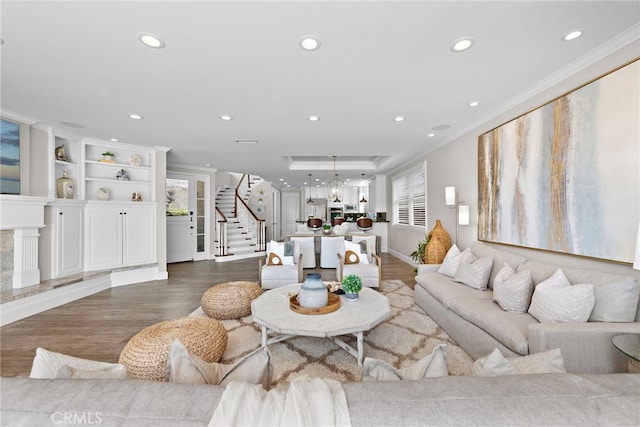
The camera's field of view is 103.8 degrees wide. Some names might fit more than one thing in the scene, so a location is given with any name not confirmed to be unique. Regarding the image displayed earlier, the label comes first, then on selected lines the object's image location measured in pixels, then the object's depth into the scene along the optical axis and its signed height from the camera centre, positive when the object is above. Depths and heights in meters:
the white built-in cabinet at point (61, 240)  3.87 -0.36
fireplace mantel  3.23 -0.13
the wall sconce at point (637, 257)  1.55 -0.28
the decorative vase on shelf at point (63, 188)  4.12 +0.49
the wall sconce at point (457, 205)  3.73 +0.15
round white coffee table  2.00 -0.89
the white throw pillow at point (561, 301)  1.80 -0.66
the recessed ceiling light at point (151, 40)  1.87 +1.35
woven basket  4.20 -0.54
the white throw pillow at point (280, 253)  4.33 -0.66
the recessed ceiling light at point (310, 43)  1.90 +1.34
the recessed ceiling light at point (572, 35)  1.88 +1.36
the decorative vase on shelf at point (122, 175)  4.82 +0.82
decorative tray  2.25 -0.85
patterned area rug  2.10 -1.28
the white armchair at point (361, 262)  4.09 -0.82
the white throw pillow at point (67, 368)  0.83 -0.52
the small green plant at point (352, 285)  2.53 -0.71
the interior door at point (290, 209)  11.98 +0.32
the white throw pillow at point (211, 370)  0.87 -0.56
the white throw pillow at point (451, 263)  3.24 -0.65
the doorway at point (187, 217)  6.73 -0.02
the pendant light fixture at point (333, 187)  10.62 +1.22
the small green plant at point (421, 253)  4.65 -0.73
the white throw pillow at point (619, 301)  1.73 -0.62
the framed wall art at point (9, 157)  3.32 +0.83
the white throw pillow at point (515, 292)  2.21 -0.71
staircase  7.39 -0.61
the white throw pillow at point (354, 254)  4.41 -0.70
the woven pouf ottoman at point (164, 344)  1.87 -1.02
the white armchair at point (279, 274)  4.14 -0.96
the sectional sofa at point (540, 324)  1.62 -0.85
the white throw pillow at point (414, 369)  0.93 -0.58
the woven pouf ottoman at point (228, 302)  3.04 -1.05
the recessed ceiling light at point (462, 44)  1.92 +1.34
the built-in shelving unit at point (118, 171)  4.64 +0.90
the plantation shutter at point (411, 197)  5.71 +0.44
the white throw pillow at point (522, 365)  0.89 -0.55
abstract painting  1.91 +0.38
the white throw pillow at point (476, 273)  2.83 -0.68
